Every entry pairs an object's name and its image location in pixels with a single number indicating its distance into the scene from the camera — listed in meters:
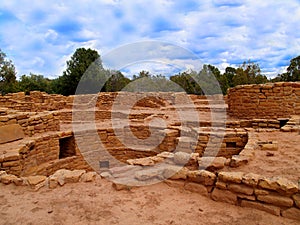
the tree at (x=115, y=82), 30.29
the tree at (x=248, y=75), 27.50
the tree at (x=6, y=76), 24.12
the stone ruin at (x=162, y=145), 3.37
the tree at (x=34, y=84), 26.05
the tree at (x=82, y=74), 27.52
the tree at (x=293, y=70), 26.77
